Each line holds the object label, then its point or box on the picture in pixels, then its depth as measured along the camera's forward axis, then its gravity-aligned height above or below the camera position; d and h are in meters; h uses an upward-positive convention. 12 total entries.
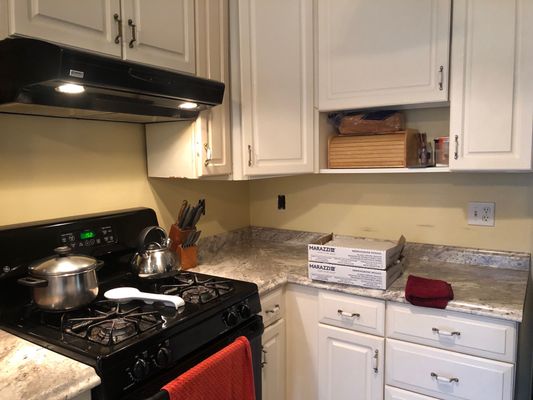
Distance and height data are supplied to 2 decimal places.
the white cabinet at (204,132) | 1.85 +0.18
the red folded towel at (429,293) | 1.54 -0.44
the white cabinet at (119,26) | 1.26 +0.48
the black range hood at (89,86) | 1.17 +0.27
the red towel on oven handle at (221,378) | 1.19 -0.61
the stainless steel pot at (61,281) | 1.30 -0.32
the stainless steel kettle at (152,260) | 1.64 -0.33
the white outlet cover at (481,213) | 1.97 -0.20
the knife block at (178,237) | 1.97 -0.29
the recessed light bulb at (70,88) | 1.25 +0.26
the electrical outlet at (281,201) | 2.55 -0.17
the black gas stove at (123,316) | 1.14 -0.44
